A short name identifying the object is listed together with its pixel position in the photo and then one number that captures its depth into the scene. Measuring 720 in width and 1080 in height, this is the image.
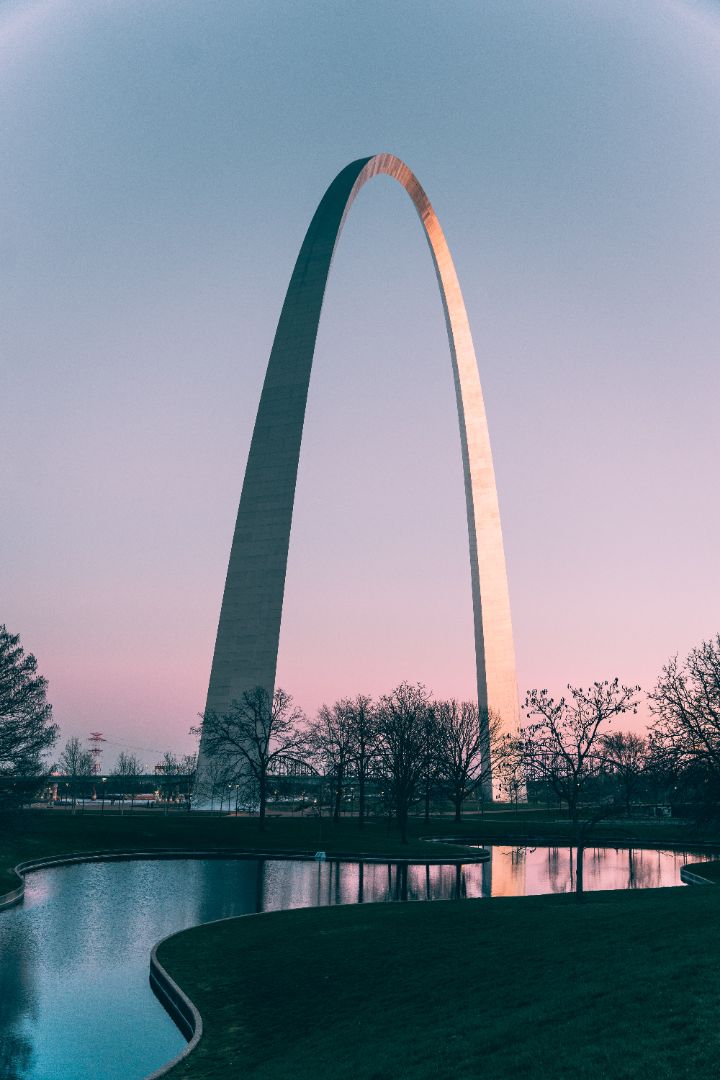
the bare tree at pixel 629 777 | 31.93
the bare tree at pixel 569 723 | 29.92
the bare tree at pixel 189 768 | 121.54
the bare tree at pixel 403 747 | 56.17
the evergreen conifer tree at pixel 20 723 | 37.06
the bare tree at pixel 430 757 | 63.72
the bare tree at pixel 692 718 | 39.62
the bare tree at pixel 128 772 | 171.50
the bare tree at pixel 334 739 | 64.22
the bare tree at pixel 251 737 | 55.81
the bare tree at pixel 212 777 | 59.50
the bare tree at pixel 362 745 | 63.88
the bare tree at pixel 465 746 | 73.19
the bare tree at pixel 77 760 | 170.38
